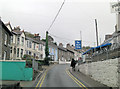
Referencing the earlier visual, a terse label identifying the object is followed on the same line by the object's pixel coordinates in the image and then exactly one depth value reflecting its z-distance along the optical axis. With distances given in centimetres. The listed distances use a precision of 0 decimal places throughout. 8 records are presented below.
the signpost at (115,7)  694
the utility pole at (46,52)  4066
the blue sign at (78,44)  2626
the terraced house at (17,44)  3731
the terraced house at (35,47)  4350
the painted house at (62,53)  6356
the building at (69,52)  7199
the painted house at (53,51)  5597
